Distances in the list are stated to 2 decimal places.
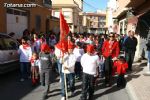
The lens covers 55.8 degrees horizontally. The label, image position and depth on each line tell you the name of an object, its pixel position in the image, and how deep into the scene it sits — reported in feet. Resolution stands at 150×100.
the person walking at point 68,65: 13.05
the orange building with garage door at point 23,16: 26.92
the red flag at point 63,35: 12.80
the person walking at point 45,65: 13.96
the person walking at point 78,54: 16.55
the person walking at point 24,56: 16.82
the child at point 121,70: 15.94
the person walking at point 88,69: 12.52
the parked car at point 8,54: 16.51
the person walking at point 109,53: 15.92
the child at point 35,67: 16.03
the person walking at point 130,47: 20.42
